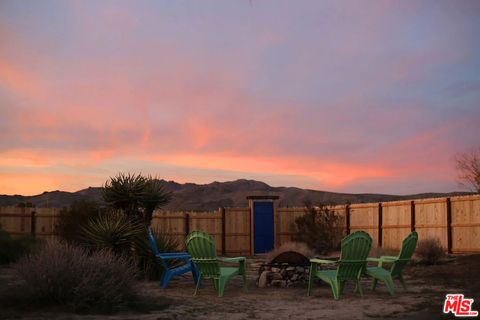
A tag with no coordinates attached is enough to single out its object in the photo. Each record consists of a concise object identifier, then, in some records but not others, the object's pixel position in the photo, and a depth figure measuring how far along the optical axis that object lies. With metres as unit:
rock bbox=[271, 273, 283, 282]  10.91
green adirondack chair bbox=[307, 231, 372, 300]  9.03
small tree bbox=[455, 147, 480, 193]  21.75
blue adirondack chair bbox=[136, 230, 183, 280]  12.05
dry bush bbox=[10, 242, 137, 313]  7.29
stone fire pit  10.86
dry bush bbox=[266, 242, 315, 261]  13.52
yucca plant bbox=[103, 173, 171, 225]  12.82
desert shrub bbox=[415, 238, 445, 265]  14.48
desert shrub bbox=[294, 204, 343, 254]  20.97
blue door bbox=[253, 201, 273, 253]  23.11
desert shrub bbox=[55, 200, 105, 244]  15.41
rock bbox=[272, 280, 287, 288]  10.80
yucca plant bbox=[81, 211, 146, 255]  12.03
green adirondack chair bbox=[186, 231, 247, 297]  9.65
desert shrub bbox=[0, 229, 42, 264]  15.35
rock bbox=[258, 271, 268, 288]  10.97
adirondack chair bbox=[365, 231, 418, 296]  9.55
